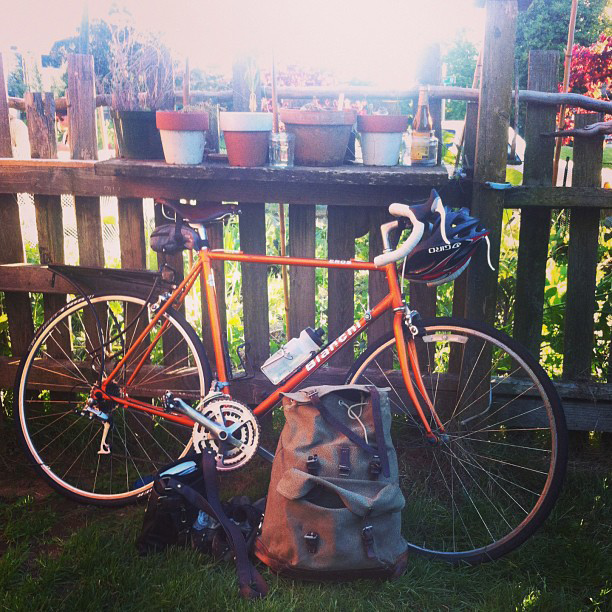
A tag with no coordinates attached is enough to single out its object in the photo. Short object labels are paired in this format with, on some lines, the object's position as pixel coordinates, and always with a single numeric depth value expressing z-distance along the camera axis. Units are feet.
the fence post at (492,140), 9.59
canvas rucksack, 8.26
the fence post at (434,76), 10.57
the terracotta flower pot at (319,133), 9.78
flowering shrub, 18.31
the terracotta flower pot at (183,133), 9.96
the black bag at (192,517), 9.07
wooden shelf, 9.72
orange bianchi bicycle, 9.39
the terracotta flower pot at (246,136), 9.78
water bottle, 9.91
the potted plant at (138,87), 10.25
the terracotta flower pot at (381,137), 9.77
